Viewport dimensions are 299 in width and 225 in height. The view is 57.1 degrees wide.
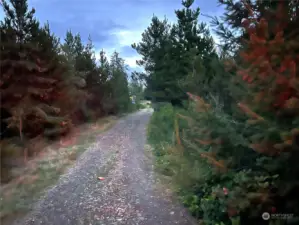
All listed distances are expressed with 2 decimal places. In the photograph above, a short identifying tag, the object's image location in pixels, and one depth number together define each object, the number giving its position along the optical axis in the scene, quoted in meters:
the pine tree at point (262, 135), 2.95
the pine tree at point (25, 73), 11.82
